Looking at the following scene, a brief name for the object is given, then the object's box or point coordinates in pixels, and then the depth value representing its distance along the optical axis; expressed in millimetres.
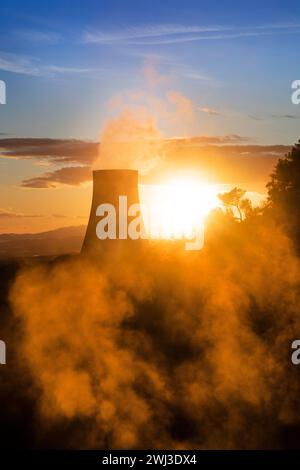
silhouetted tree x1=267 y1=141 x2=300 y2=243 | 26656
